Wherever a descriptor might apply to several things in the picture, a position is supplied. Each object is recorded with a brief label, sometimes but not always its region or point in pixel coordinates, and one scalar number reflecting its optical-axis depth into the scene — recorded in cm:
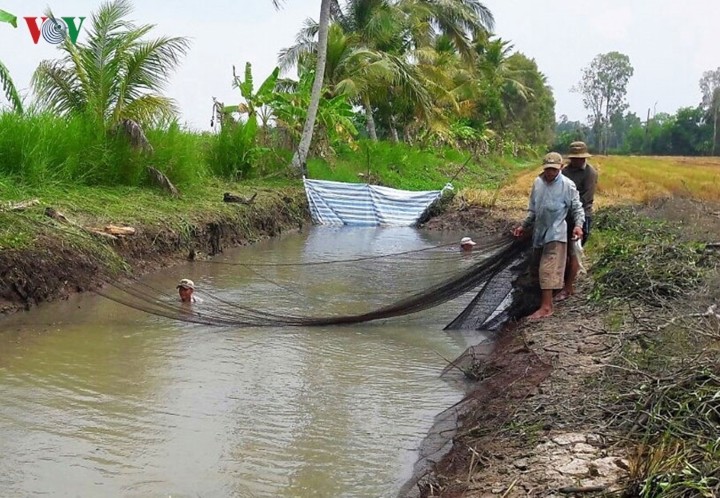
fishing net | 677
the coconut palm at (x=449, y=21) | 2603
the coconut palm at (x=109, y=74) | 1200
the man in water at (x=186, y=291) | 765
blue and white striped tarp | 1641
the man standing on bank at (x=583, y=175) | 741
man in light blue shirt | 651
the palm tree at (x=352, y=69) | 1973
